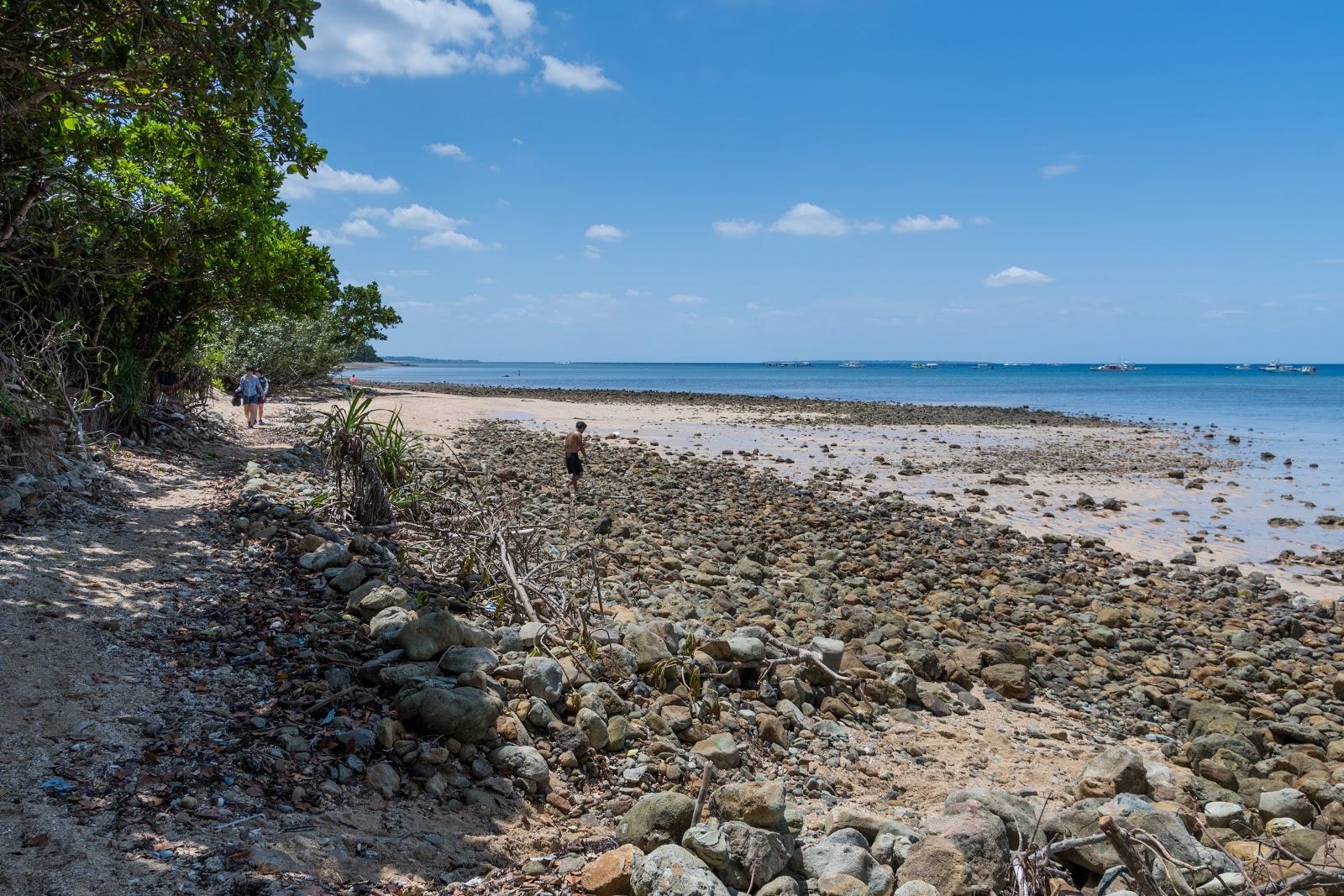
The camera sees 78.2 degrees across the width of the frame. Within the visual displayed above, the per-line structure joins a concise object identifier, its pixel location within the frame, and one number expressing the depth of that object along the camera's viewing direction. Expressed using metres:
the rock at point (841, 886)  3.90
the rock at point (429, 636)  5.73
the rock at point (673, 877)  3.66
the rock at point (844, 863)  4.09
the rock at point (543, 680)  5.60
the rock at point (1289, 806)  5.40
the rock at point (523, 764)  4.84
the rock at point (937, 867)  3.94
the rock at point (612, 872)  3.81
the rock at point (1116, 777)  5.56
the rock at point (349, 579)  7.13
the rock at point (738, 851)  4.00
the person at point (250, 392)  19.59
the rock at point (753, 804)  4.33
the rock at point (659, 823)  4.25
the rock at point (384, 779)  4.49
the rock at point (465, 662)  5.52
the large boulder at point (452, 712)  4.95
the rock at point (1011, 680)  7.68
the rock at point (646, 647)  6.50
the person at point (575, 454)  15.84
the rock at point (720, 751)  5.43
